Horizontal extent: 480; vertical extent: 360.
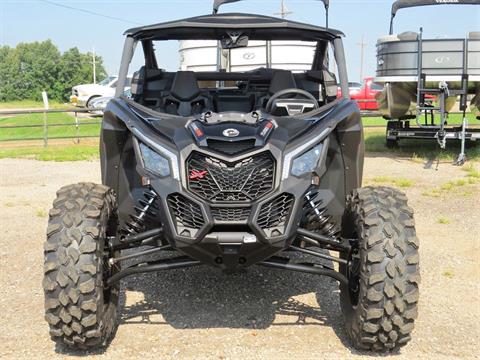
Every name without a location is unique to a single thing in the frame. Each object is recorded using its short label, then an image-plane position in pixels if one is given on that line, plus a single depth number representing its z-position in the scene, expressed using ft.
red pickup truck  97.19
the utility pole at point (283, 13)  151.29
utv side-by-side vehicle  11.34
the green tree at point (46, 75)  243.40
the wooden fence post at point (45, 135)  53.45
